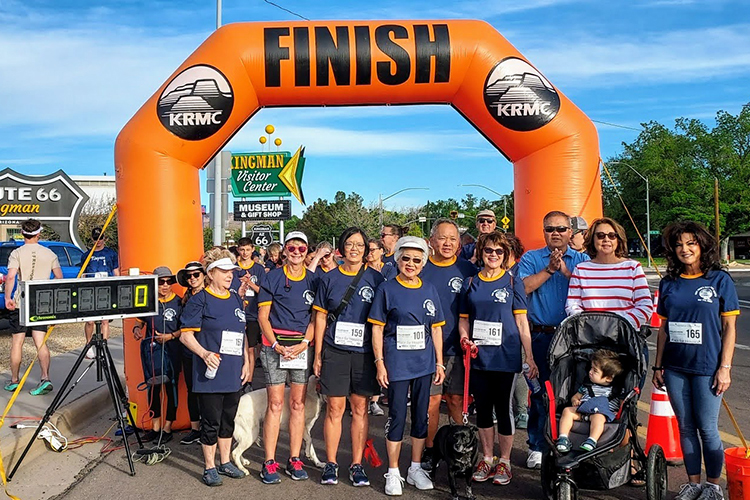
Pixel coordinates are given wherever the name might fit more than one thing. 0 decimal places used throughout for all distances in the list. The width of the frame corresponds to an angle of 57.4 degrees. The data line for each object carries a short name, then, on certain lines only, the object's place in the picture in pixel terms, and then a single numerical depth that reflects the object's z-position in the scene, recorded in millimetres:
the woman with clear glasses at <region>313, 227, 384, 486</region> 5238
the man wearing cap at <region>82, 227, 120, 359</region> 10477
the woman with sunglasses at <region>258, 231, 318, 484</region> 5426
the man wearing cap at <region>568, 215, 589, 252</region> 5891
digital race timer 5086
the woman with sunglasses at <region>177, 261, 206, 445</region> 6031
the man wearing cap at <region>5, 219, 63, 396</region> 7754
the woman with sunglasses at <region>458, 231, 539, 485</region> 5121
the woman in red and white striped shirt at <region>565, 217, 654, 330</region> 5055
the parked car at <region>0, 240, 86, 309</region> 13070
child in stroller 4451
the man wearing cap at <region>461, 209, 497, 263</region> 6910
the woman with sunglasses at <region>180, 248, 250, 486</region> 5262
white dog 5523
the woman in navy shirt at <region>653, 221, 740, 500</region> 4477
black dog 4684
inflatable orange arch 6703
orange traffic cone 5555
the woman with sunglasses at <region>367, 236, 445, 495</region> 5000
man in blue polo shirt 5461
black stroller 4320
